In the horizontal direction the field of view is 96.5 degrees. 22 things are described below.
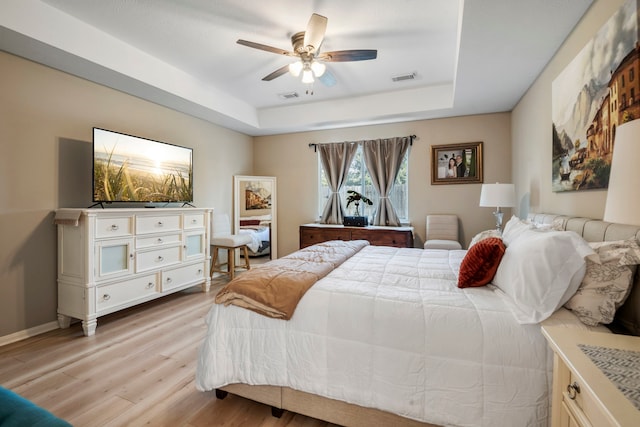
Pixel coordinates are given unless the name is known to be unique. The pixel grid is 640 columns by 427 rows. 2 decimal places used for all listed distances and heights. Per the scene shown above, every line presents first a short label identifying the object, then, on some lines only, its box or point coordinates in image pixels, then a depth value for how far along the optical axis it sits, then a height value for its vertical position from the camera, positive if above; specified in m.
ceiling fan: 2.23 +1.38
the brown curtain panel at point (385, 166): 4.55 +0.76
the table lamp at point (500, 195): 3.15 +0.20
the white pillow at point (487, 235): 2.24 -0.17
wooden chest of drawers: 4.11 -0.33
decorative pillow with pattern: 1.19 -0.30
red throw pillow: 1.63 -0.31
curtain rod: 5.10 +1.20
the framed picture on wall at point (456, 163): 4.22 +0.75
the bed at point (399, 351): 1.21 -0.67
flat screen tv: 2.93 +0.49
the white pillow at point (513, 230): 1.82 -0.11
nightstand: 0.65 -0.43
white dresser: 2.63 -0.49
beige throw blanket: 1.55 -0.42
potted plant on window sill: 4.54 +0.11
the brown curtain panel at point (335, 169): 4.88 +0.75
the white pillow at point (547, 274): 1.24 -0.27
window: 4.65 +0.43
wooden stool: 4.29 -0.75
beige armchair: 4.19 -0.22
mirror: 5.05 +0.00
